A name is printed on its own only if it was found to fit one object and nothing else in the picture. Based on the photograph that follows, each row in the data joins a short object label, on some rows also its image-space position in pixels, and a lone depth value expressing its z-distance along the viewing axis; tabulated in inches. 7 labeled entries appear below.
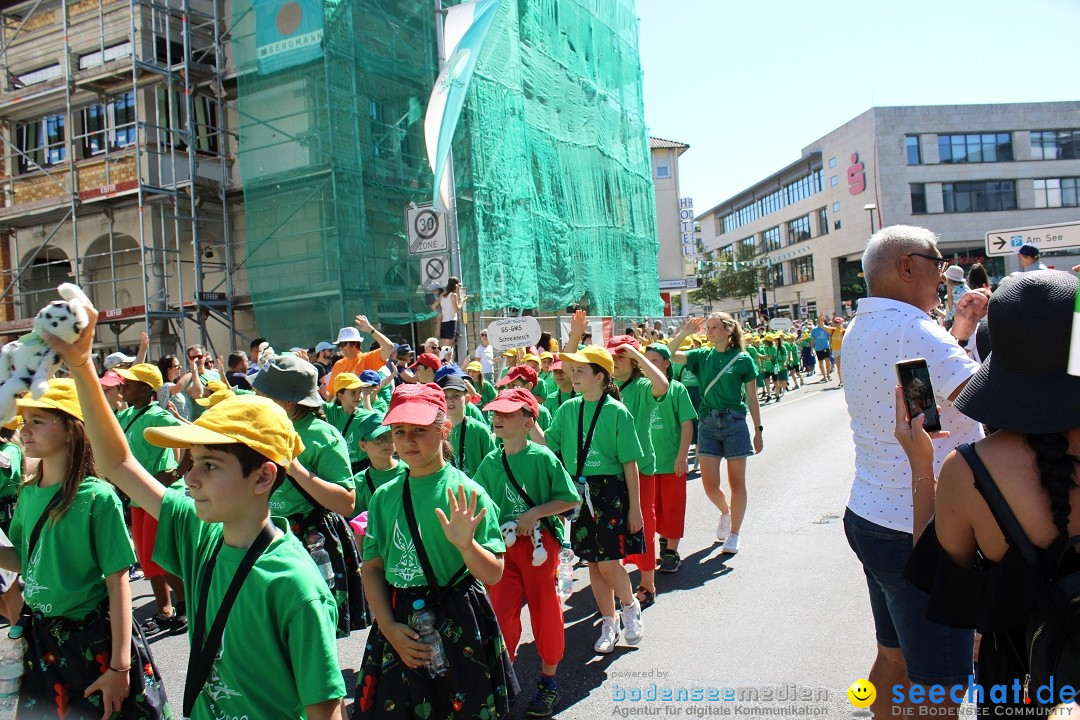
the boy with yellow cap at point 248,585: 83.4
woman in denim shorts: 258.7
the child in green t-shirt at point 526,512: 154.6
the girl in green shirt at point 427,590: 110.4
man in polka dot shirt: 101.3
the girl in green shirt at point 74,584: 107.5
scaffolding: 675.4
